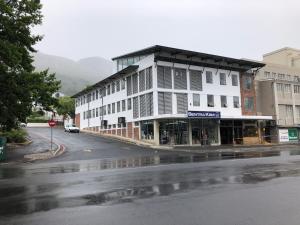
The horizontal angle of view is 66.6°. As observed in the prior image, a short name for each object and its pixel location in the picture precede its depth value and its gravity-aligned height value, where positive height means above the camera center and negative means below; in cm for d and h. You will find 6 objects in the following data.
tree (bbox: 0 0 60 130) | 1576 +473
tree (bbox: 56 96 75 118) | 6072 +702
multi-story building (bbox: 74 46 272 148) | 2853 +449
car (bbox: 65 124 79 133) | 4080 +91
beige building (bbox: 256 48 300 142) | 3542 +441
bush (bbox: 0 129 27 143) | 2559 -9
